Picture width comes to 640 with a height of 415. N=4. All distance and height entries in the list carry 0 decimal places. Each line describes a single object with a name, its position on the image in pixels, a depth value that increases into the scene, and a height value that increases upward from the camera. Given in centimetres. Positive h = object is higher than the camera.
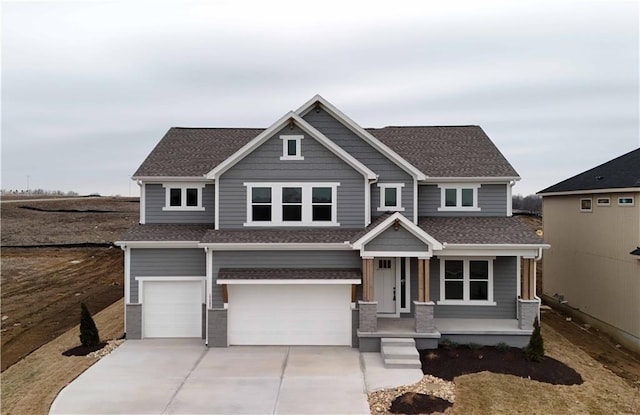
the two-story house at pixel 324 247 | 1391 -110
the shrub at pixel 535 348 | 1259 -394
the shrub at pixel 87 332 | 1409 -394
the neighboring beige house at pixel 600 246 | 1537 -133
